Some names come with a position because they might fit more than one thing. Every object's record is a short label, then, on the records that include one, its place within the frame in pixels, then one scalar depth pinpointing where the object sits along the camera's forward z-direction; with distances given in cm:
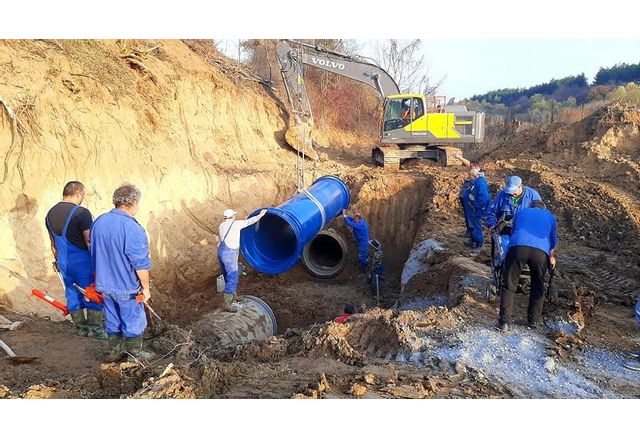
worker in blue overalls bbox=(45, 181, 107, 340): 452
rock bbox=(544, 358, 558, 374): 371
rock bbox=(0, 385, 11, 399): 312
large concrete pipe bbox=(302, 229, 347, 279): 915
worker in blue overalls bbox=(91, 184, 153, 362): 366
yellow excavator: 1380
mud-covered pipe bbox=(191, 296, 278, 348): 523
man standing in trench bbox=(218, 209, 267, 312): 616
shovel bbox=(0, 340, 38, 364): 393
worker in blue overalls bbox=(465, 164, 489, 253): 719
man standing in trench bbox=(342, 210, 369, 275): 868
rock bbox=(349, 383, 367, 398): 308
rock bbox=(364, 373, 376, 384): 329
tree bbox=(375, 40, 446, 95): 2667
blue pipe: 697
